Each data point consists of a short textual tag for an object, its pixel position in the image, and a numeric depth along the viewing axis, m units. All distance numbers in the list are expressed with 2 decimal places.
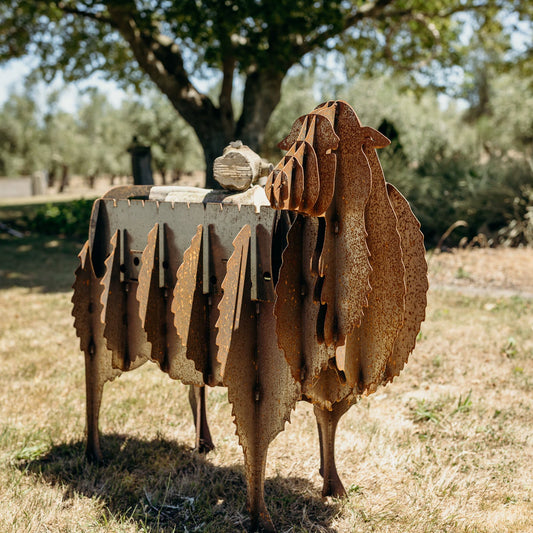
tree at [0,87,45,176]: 38.09
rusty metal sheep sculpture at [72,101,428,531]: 1.71
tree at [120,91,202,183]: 30.73
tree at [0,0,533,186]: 9.48
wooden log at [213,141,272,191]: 2.21
